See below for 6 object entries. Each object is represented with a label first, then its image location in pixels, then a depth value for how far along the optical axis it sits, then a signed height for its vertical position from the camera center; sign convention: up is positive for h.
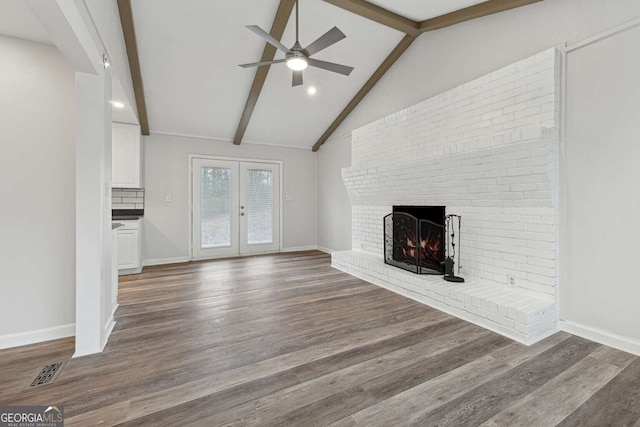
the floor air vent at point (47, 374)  1.81 -1.12
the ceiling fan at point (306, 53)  2.54 +1.61
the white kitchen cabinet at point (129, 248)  4.45 -0.58
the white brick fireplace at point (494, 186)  2.51 +0.31
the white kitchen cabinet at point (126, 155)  4.54 +0.96
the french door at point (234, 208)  5.78 +0.11
